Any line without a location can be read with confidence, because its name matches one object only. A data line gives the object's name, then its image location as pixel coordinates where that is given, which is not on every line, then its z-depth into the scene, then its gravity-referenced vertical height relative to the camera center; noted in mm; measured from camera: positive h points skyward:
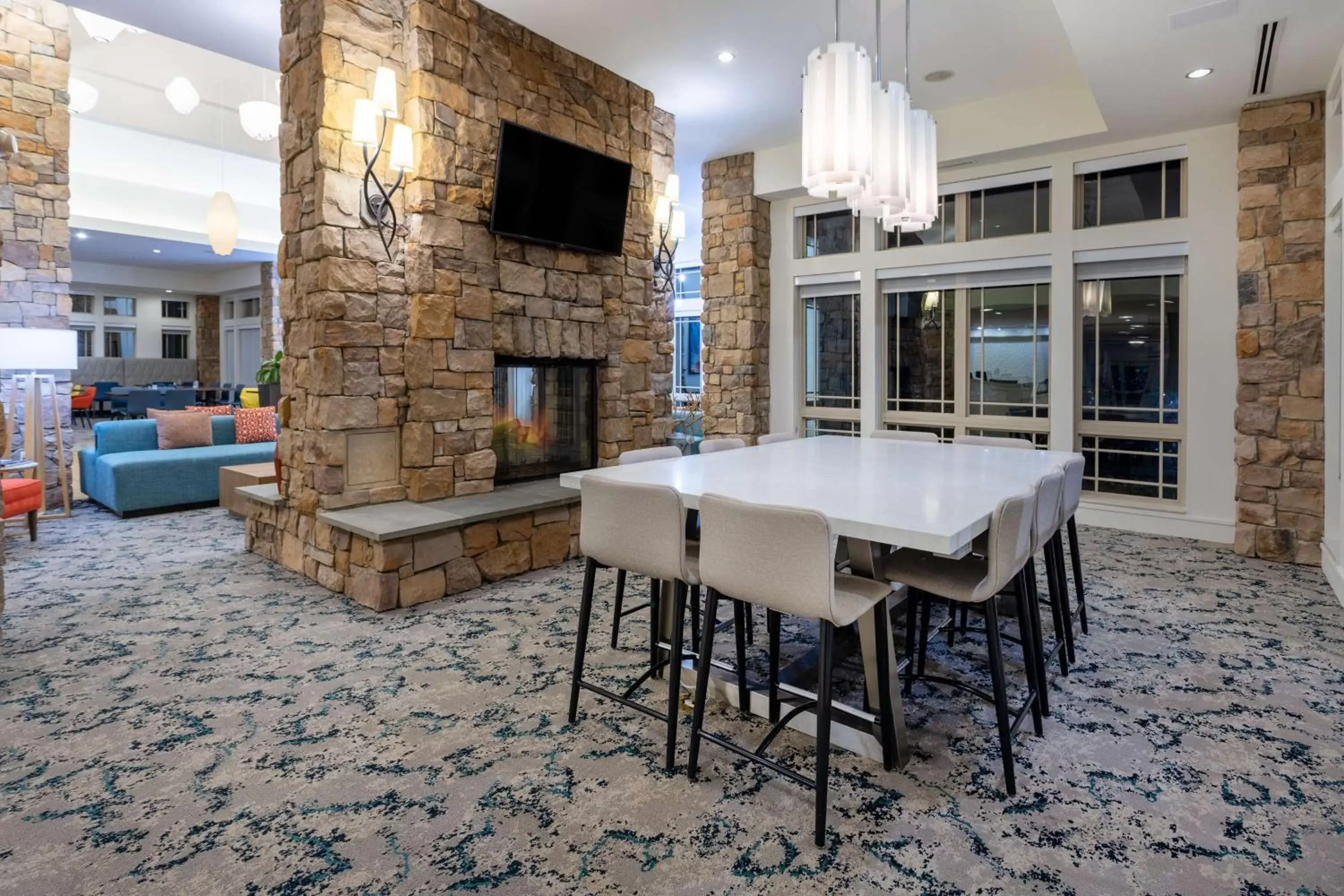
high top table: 1878 -211
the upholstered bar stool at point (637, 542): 2145 -364
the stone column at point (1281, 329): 4352 +575
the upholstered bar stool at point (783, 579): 1817 -409
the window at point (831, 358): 6672 +615
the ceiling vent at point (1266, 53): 3449 +1891
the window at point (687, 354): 11672 +1146
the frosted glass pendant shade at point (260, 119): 6066 +2581
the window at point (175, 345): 15281 +1703
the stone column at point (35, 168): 5086 +1869
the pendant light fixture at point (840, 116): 2674 +1144
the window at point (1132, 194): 5086 +1659
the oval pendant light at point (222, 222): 7844 +2201
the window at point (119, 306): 14562 +2407
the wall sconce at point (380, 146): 3506 +1388
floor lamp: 4812 +405
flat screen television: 4199 +1430
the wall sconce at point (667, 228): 5324 +1461
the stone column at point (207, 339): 15188 +1815
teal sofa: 5594 -352
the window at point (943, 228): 6004 +1623
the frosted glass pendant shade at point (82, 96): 5977 +2738
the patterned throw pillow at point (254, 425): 6637 -4
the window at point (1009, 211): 5629 +1687
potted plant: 7590 +467
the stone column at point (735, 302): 6715 +1148
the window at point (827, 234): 6566 +1755
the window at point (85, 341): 14383 +1680
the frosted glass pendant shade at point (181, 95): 6062 +2791
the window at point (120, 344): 14789 +1672
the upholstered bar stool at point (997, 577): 1995 -473
